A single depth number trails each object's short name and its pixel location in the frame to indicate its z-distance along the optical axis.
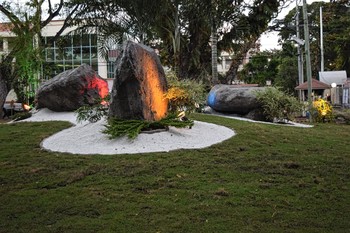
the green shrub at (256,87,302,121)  14.45
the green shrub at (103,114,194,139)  9.06
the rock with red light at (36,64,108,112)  15.54
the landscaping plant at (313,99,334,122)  16.66
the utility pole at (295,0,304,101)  24.83
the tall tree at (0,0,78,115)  19.88
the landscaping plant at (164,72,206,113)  10.57
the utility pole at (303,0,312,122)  17.25
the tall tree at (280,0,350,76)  35.59
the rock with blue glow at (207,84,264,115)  15.07
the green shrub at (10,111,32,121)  15.79
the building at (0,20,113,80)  19.17
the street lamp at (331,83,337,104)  29.49
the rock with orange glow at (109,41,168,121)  9.46
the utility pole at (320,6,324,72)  34.01
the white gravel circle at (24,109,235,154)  8.48
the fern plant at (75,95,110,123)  11.04
